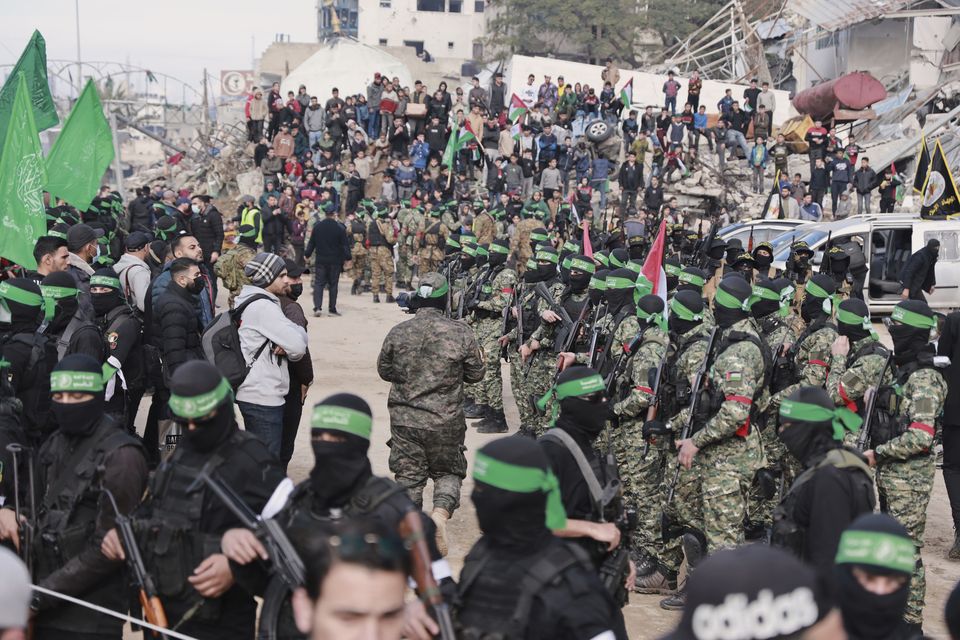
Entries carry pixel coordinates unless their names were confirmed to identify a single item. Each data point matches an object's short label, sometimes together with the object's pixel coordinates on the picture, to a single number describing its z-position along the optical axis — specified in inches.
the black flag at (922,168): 658.0
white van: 705.0
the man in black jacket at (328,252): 698.2
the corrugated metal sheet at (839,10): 1295.5
